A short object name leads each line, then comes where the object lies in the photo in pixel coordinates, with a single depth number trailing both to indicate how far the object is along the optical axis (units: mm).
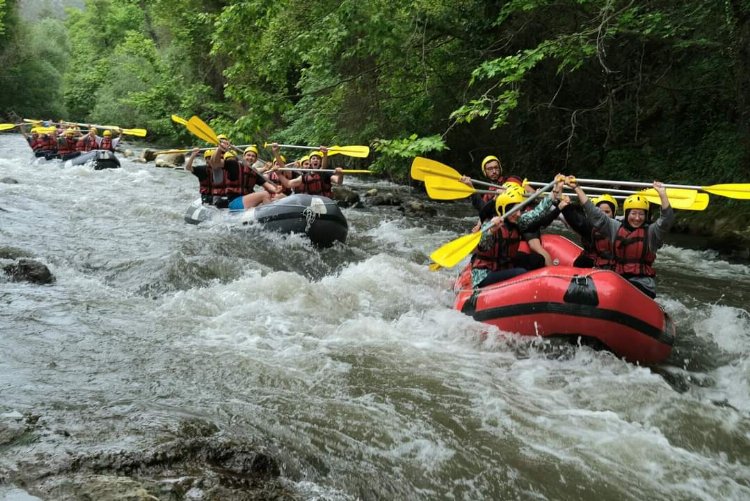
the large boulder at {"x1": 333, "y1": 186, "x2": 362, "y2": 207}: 12757
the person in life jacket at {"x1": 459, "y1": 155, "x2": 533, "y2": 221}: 6445
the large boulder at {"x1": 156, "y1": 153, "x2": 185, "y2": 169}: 18725
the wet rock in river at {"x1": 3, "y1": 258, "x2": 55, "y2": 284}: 5621
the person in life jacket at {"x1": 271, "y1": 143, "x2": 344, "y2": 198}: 9188
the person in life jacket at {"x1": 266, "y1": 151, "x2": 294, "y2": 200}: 9241
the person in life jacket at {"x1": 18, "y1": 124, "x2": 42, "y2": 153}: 16688
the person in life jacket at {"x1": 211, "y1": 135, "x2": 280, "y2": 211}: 8648
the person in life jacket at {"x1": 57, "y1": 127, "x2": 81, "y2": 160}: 16000
